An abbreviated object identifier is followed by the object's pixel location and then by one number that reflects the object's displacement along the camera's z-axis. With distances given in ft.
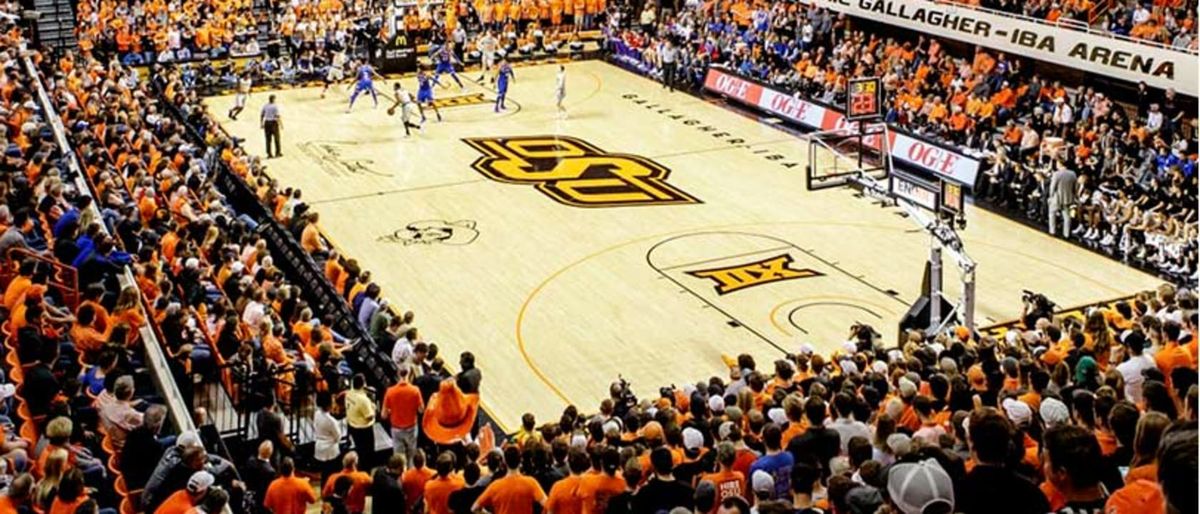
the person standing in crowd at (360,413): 44.86
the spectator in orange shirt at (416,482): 36.55
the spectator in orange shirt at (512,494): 33.78
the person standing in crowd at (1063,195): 77.20
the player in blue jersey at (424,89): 105.40
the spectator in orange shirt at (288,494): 35.76
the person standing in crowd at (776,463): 31.89
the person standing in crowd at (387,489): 35.50
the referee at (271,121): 94.99
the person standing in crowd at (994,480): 22.62
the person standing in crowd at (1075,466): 21.34
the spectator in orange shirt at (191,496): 30.68
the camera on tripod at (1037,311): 56.08
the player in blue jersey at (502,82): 109.50
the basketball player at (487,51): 125.70
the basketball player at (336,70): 118.32
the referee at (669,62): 118.42
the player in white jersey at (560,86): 107.34
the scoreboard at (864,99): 65.57
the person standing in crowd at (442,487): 35.09
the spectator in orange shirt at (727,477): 31.68
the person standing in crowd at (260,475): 37.58
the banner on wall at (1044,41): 85.10
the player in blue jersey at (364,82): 109.29
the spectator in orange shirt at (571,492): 32.71
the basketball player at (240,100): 107.65
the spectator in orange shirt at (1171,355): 40.45
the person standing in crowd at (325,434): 43.68
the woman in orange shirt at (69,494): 28.89
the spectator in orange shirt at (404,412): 45.01
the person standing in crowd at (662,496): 30.73
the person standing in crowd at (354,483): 36.50
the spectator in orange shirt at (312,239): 66.33
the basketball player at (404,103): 102.83
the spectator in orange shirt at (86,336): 41.88
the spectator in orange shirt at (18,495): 29.07
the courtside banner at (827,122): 87.76
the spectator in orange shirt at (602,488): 32.65
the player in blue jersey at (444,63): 117.39
